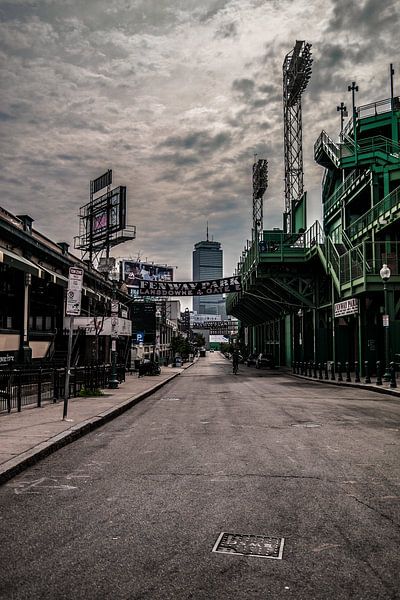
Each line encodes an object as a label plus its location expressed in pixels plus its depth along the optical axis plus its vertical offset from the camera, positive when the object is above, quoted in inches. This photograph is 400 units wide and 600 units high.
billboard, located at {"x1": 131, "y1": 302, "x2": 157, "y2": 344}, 2206.0 +128.2
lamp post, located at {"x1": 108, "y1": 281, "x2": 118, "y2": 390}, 849.8 +12.9
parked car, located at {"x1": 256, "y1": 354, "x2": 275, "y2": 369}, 1998.5 -46.3
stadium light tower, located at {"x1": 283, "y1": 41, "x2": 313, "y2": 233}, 2197.3 +1042.3
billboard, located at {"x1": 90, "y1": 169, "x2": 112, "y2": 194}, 1648.5 +528.6
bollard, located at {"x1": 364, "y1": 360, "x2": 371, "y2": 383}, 898.9 -46.7
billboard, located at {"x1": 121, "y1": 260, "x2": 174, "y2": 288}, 4264.5 +654.3
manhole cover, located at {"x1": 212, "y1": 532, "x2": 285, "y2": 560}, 164.1 -62.5
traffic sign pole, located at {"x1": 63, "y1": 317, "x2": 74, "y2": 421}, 447.2 -29.7
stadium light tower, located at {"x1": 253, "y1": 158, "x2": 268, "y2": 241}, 2827.3 +886.5
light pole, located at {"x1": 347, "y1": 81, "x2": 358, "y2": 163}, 1440.7 +683.4
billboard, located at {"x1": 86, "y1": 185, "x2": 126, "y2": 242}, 1600.6 +417.8
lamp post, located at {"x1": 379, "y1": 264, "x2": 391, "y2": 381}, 856.7 +117.3
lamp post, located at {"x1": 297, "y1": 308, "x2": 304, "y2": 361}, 1626.5 +18.4
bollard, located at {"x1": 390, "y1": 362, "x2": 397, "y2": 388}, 784.1 -42.6
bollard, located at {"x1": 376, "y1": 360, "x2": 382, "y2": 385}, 836.7 -42.0
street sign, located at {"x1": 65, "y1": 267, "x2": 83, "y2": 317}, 451.2 +43.7
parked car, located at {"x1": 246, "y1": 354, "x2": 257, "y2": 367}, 2441.8 -57.1
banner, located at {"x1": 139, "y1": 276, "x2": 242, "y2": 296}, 2357.3 +276.2
